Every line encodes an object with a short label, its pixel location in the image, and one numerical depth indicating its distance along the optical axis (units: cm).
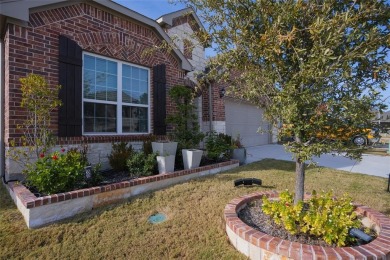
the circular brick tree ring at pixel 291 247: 209
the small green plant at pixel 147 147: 584
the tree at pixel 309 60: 221
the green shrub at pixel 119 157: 532
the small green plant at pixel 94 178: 422
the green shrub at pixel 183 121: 635
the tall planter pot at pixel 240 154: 739
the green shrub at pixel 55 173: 349
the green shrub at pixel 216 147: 662
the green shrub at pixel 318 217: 235
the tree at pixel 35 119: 398
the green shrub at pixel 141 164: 488
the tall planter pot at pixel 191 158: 565
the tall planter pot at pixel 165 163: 505
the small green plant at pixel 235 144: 720
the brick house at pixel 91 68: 439
